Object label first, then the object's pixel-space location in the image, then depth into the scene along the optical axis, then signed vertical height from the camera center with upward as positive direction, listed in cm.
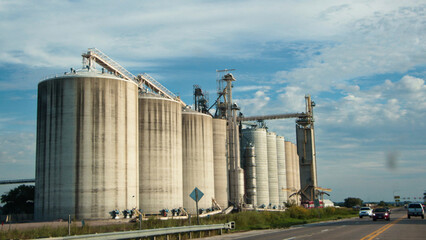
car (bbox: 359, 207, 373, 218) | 6198 -486
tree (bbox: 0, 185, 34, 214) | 7606 -252
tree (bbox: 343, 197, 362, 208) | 18050 -994
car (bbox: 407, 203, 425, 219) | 5667 -430
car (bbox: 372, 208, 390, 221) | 4881 -410
